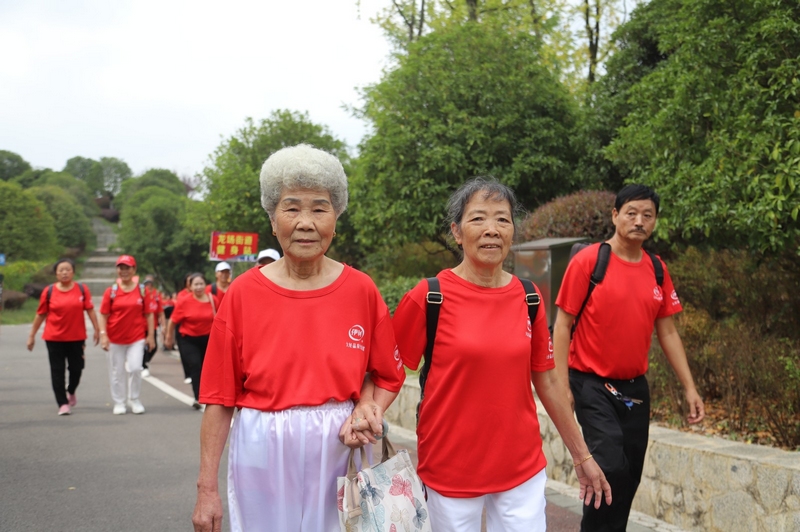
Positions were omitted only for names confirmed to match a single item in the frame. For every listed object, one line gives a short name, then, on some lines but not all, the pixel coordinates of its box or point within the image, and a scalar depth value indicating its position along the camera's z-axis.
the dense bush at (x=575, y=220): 12.20
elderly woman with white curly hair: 2.82
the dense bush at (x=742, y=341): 6.18
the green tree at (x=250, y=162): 28.73
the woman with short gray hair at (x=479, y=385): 3.20
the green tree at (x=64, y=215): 89.56
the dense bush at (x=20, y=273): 49.88
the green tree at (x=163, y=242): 60.12
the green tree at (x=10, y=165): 129.12
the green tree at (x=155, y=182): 126.10
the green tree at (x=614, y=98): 16.45
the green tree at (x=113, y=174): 163.62
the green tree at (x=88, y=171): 161.62
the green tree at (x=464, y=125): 16.56
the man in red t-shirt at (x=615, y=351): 4.29
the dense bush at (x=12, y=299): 43.03
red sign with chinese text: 22.52
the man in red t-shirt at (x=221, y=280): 11.69
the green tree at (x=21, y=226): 58.94
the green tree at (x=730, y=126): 7.26
